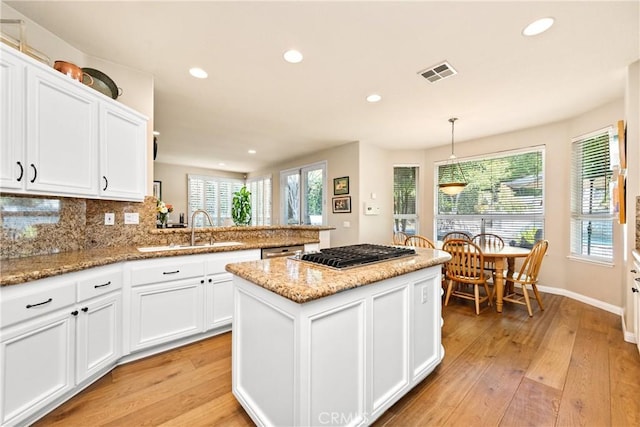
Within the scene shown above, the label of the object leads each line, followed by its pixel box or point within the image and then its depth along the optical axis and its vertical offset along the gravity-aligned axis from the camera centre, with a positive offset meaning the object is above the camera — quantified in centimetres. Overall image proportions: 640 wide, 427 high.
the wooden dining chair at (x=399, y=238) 432 -45
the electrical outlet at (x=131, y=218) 246 -5
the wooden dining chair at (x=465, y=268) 311 -68
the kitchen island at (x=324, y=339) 112 -64
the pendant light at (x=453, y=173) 486 +75
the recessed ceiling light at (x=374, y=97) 295 +133
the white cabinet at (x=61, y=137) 150 +52
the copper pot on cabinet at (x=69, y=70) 178 +99
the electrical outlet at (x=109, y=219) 236 -6
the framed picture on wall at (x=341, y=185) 496 +53
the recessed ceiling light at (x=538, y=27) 178 +131
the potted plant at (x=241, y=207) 702 +15
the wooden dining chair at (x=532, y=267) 305 -65
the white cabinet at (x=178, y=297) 205 -73
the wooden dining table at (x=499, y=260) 311 -58
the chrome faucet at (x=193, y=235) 268 -23
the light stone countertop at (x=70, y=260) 137 -32
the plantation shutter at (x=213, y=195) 741 +51
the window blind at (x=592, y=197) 328 +21
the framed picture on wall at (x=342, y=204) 493 +16
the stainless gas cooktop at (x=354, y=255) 147 -27
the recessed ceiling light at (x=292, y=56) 215 +133
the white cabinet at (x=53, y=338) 132 -73
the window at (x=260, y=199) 732 +38
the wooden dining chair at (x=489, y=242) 358 -47
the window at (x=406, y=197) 543 +33
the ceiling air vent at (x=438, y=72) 234 +132
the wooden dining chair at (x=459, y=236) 437 -41
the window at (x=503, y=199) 407 +23
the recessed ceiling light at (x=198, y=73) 243 +133
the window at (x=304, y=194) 562 +43
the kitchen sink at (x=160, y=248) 227 -33
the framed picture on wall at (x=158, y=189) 665 +62
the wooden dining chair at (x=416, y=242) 384 -48
